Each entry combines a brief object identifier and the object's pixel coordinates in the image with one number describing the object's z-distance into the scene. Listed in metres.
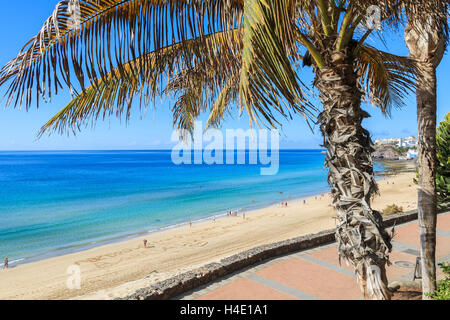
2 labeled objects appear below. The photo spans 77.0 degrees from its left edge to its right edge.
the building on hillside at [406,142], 116.69
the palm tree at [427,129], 3.96
